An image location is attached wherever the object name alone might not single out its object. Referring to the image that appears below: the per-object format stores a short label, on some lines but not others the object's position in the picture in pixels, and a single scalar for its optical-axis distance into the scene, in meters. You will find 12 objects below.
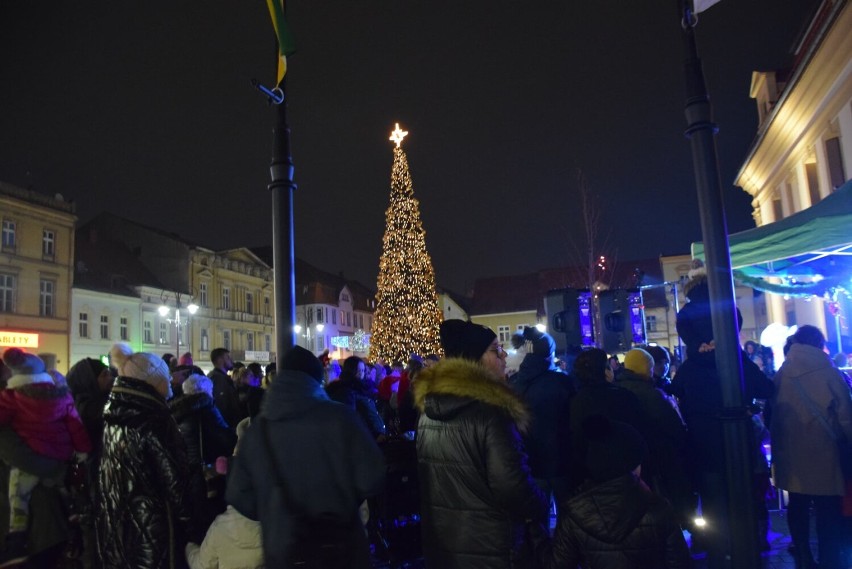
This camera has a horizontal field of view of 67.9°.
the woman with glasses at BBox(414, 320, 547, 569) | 3.34
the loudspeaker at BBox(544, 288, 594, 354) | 9.64
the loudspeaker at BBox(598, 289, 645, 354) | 9.69
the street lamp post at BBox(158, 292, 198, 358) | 31.75
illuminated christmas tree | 29.75
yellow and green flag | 5.96
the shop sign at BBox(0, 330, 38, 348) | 34.09
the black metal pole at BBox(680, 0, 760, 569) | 3.59
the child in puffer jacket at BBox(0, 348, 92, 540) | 5.03
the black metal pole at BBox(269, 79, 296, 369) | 5.18
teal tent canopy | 6.78
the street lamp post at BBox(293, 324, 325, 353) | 65.78
